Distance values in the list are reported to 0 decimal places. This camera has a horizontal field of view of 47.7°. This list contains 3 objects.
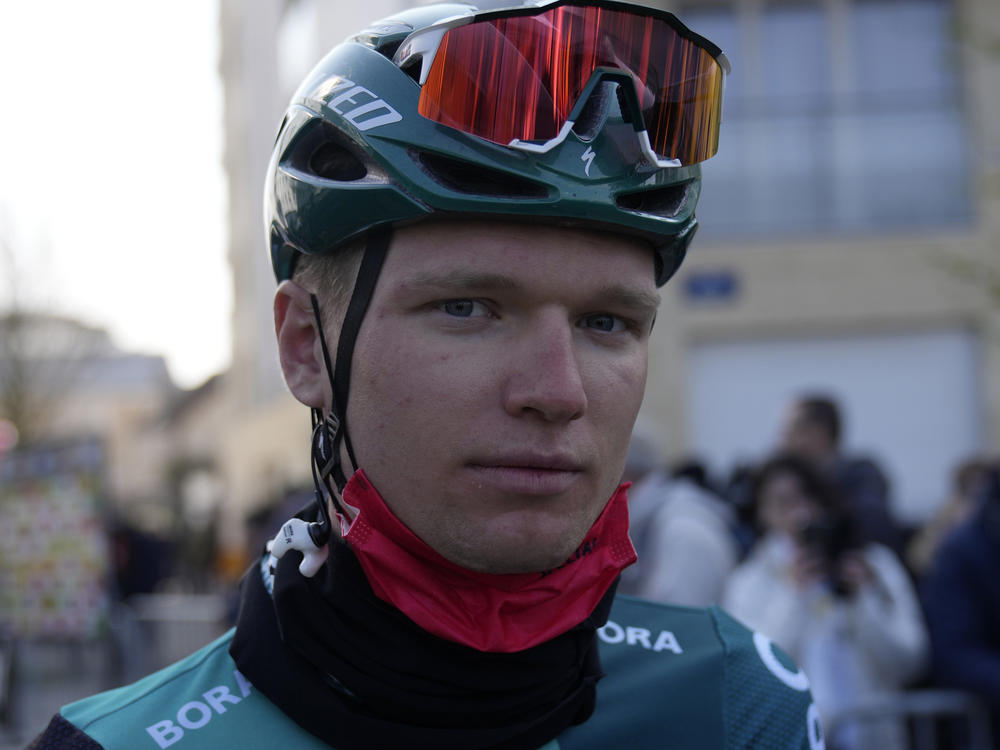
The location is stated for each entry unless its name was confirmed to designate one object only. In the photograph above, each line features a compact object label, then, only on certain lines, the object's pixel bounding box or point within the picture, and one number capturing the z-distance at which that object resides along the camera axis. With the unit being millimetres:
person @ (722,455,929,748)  4547
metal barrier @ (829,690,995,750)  4551
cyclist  1643
